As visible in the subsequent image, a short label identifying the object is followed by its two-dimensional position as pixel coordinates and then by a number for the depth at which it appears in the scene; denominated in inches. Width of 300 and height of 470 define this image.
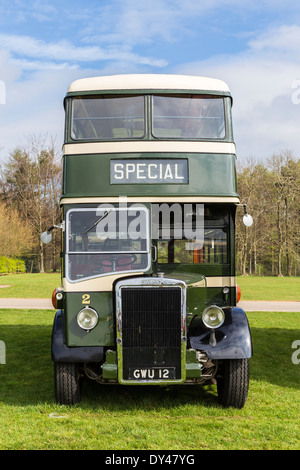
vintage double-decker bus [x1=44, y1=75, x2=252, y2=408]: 232.2
